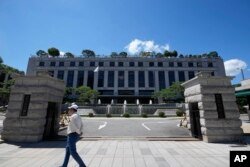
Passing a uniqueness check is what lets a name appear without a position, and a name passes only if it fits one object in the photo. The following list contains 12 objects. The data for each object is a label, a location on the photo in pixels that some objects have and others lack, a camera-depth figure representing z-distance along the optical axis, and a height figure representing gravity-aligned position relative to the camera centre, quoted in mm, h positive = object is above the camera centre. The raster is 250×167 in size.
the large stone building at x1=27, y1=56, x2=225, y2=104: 65500 +17677
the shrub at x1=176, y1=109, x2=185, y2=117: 29319 -71
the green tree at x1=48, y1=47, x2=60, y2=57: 75000 +29543
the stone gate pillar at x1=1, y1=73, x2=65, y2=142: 8906 +89
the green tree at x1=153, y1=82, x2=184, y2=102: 51969 +7028
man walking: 4567 -698
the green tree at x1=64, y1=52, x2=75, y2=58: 70238 +26543
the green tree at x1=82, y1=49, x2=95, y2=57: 73000 +28523
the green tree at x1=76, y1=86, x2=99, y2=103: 52125 +6450
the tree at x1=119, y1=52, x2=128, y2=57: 71119 +27706
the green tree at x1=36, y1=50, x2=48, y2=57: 78375 +30670
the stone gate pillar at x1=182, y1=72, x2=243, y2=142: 8867 +229
